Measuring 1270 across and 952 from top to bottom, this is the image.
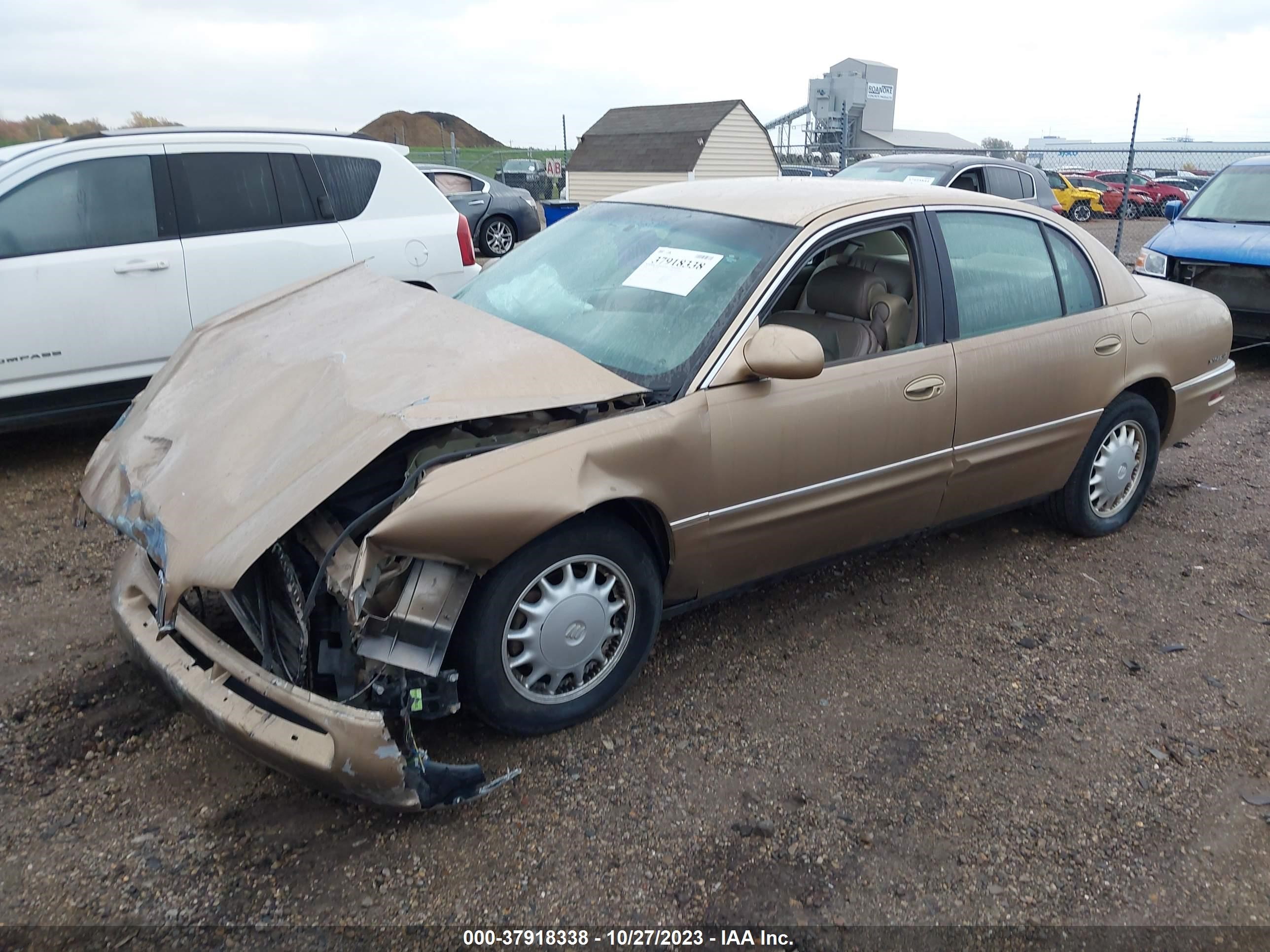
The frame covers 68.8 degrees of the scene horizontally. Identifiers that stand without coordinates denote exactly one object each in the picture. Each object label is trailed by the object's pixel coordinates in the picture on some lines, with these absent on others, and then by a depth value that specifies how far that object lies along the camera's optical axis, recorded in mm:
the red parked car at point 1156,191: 26719
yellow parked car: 24266
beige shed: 23625
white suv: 4816
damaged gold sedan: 2434
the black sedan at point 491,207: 13398
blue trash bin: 15703
